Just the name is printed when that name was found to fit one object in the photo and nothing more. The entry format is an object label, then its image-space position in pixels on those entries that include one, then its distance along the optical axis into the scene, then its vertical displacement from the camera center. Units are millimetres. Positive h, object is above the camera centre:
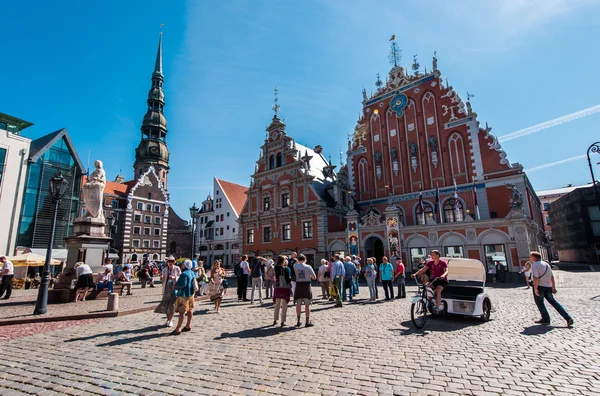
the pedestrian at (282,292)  8180 -873
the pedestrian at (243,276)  13469 -696
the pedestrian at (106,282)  14031 -842
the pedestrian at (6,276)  13672 -487
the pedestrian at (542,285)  7836 -805
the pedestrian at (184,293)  7578 -761
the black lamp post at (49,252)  10023 +390
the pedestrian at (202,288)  15469 -1347
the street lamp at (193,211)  24402 +3817
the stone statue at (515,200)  21141 +3539
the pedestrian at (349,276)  13594 -805
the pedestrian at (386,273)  12938 -686
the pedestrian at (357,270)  14578 -600
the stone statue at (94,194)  14734 +3193
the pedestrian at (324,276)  13469 -804
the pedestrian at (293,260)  11042 -62
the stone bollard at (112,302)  10414 -1289
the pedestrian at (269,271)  12170 -461
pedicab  8205 -1074
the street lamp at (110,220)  20912 +2775
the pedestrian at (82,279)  12896 -650
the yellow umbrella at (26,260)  20203 +268
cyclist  8250 -481
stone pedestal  12961 +534
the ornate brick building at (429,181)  22391 +6319
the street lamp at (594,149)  20798 +6700
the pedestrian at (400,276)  13291 -838
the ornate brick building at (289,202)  29922 +5622
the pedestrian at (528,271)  13964 -818
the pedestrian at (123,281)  16022 -984
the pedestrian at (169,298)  8188 -958
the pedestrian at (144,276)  20866 -939
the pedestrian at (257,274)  13192 -623
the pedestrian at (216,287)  10867 -913
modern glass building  34281 +8372
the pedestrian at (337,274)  11898 -625
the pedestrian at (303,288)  8242 -771
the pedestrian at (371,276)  12938 -787
